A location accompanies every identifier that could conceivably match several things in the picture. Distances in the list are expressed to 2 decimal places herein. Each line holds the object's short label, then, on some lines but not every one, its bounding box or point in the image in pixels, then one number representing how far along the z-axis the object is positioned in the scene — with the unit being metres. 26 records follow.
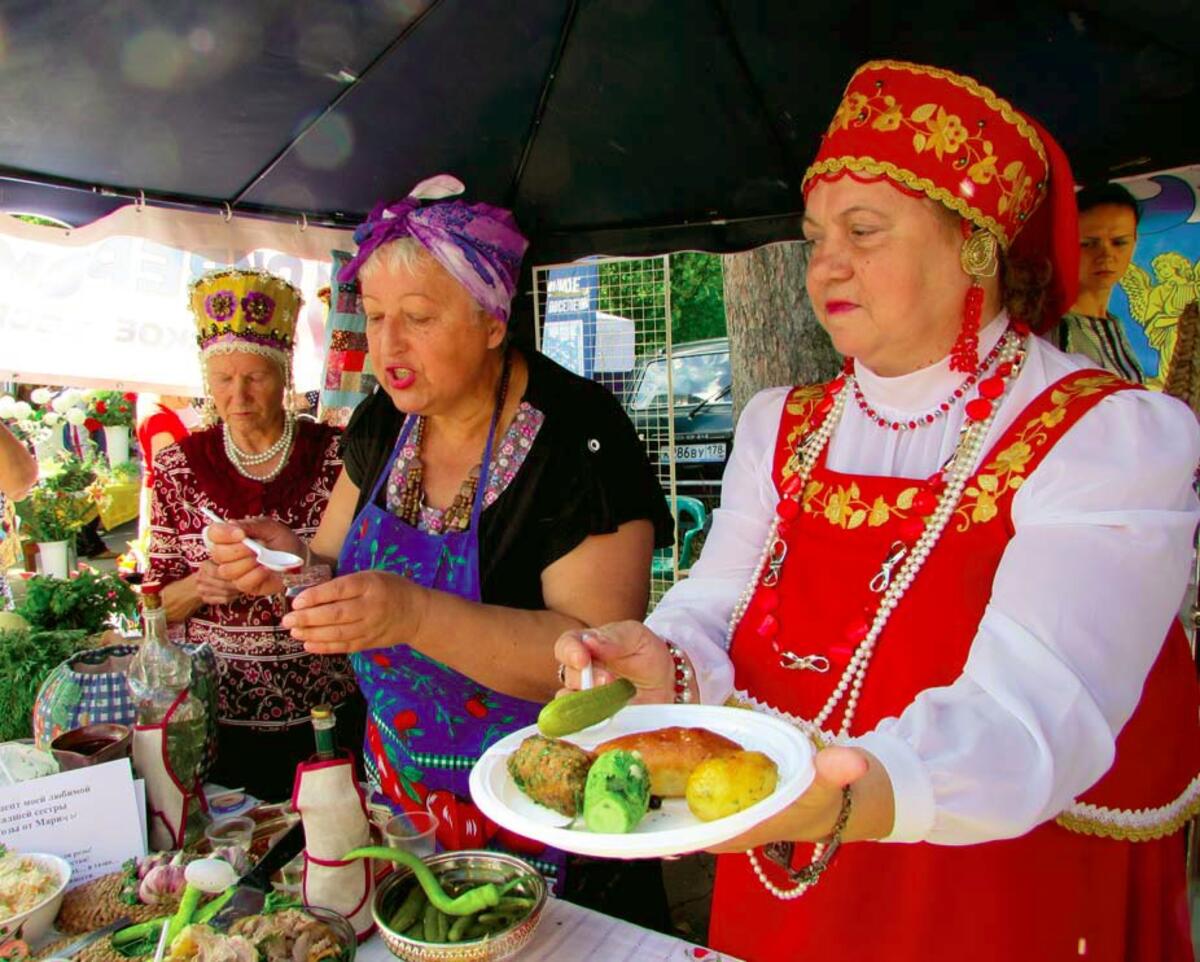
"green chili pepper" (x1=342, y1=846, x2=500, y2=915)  1.42
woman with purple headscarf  2.10
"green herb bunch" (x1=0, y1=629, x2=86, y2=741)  2.10
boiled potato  0.99
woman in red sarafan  1.22
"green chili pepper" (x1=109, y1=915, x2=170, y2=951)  1.45
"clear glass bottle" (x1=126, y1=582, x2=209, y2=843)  1.88
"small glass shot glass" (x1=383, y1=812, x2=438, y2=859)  1.59
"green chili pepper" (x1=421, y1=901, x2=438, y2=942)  1.40
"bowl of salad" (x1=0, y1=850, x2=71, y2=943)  1.46
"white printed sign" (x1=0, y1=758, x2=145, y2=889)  1.66
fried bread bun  1.13
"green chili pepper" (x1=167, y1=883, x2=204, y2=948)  1.40
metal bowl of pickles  1.35
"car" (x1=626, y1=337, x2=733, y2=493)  7.70
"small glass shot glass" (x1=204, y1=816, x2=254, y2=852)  1.80
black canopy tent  1.96
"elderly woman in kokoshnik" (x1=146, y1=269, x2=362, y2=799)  2.72
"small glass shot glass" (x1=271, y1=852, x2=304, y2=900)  1.64
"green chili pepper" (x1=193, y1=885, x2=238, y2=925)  1.46
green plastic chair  7.21
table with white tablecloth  1.46
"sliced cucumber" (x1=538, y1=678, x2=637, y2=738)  1.18
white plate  0.92
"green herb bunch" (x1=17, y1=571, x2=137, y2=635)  2.34
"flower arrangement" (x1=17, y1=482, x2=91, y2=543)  5.02
